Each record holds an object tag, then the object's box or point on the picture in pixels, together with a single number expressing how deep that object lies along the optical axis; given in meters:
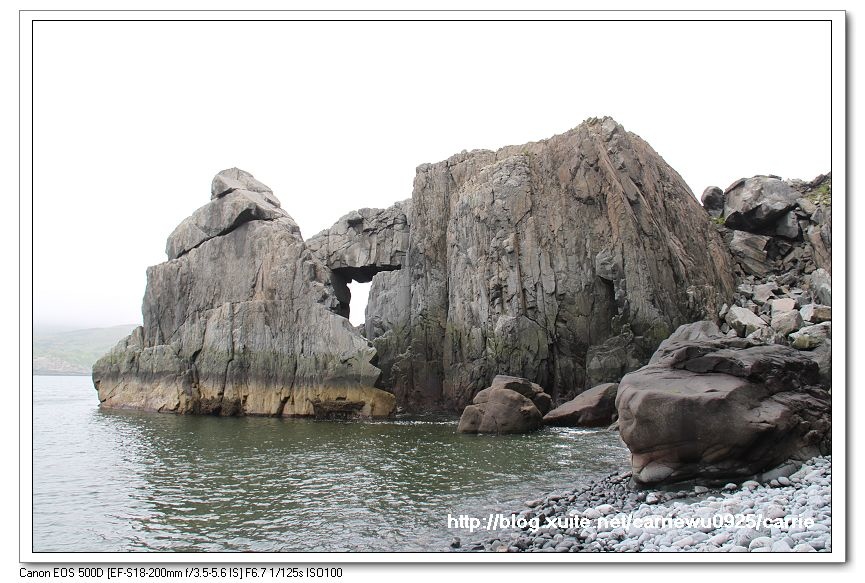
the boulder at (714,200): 45.31
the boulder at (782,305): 32.56
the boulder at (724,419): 14.09
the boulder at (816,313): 28.04
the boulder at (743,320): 31.64
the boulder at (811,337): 20.98
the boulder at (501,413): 29.61
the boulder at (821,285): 31.86
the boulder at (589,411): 31.67
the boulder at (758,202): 40.06
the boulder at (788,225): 39.44
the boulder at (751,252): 40.62
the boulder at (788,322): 28.61
